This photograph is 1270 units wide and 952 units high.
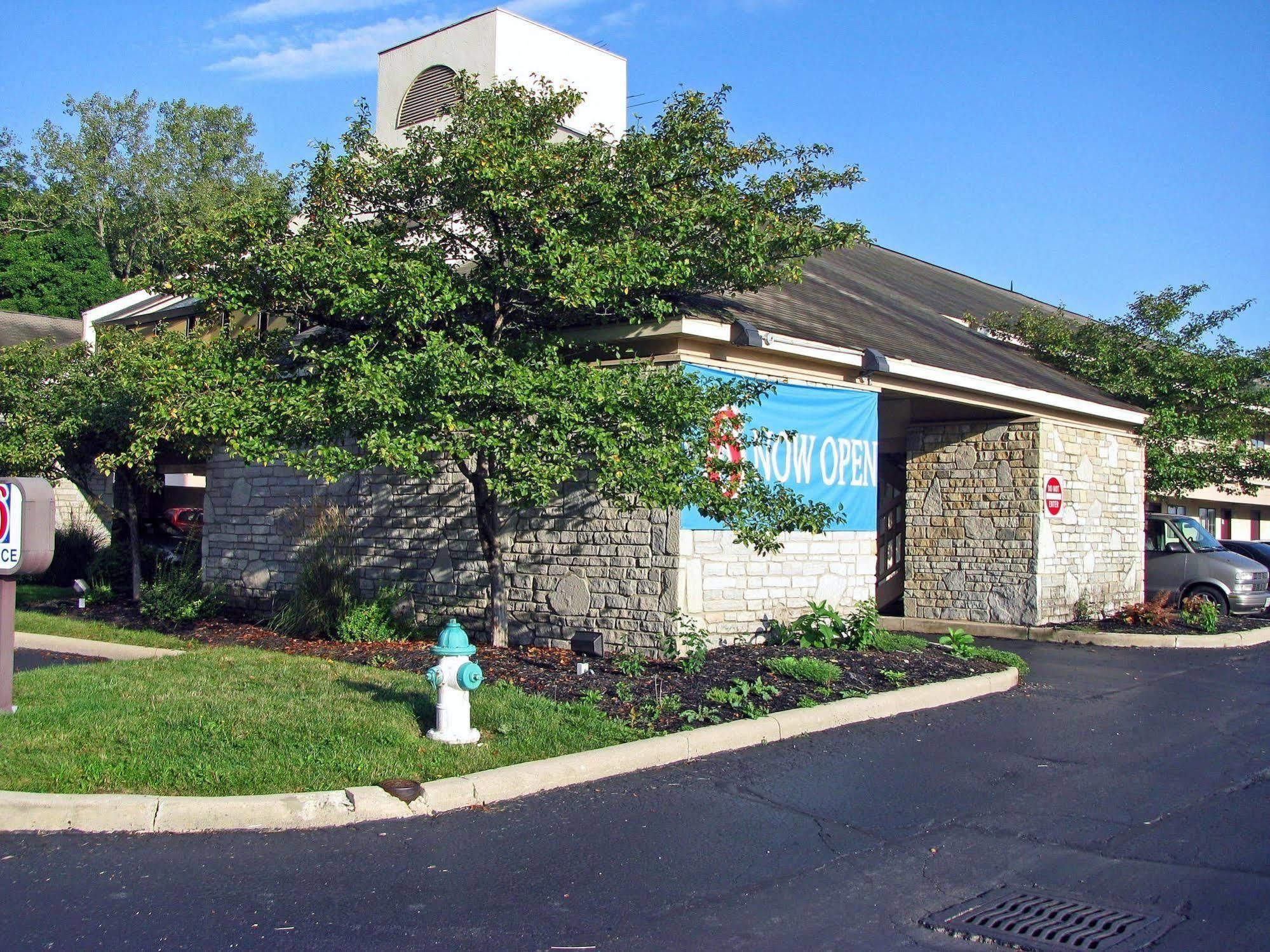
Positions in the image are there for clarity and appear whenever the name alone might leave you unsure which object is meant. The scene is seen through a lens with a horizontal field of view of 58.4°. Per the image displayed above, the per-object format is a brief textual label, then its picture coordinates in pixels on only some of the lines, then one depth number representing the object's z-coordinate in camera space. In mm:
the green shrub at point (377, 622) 12633
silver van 18078
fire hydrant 7102
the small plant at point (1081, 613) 16547
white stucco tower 17922
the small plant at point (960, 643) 11914
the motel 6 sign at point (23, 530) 7547
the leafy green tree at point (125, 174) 44438
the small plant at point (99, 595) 16953
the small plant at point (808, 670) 9883
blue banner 12102
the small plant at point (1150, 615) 16062
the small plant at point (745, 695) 8672
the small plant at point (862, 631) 11891
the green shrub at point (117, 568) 18281
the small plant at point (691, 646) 10047
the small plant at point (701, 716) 8344
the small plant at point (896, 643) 11992
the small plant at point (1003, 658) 11945
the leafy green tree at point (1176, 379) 18844
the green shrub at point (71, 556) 21109
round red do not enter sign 15914
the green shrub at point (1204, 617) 15820
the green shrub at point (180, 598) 14773
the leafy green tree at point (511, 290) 9297
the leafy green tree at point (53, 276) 43219
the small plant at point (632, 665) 9969
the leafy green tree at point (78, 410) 14594
